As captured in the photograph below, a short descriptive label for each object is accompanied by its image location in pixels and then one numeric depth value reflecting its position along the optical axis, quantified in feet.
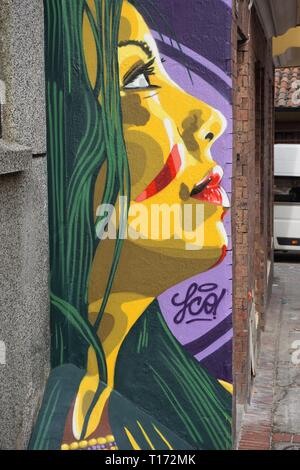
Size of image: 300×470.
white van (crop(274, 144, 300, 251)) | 49.08
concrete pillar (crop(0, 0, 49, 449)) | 15.01
